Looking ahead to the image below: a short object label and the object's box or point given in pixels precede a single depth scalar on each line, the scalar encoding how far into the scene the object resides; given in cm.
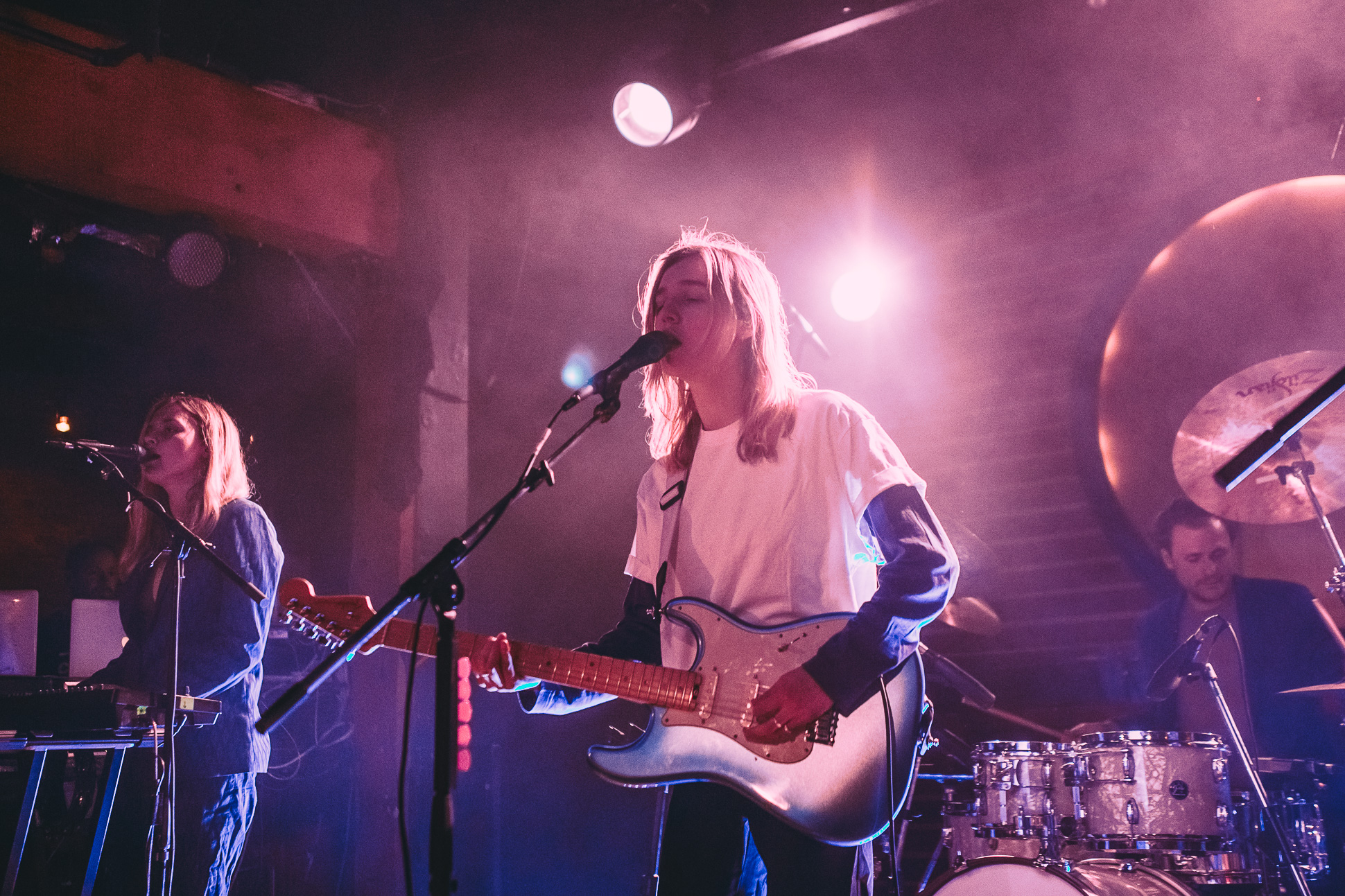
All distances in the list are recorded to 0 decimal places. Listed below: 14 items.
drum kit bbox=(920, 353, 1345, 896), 348
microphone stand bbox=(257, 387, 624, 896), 171
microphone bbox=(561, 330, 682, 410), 228
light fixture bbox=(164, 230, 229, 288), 571
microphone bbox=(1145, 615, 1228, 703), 382
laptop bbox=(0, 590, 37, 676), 348
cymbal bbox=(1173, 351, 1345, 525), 475
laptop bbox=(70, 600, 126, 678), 396
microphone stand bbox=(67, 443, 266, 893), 304
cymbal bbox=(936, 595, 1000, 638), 487
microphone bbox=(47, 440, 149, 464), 347
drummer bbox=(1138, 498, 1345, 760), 459
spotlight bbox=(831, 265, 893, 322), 607
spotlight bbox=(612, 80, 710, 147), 493
